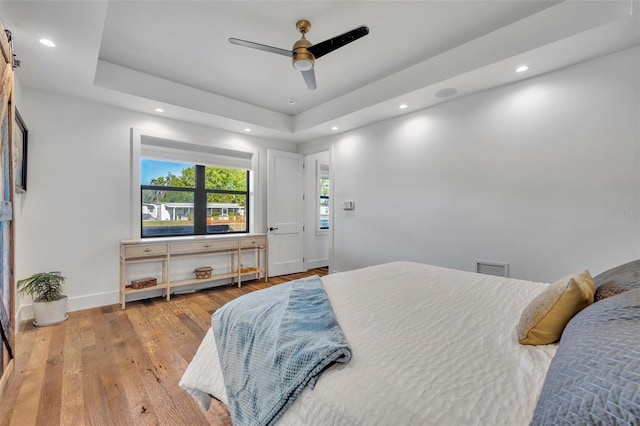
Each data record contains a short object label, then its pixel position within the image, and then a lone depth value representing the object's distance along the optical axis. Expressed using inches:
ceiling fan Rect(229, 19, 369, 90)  78.8
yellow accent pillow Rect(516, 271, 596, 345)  40.2
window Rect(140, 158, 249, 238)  151.3
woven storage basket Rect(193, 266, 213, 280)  153.3
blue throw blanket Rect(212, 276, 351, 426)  36.0
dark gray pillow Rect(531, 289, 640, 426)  19.6
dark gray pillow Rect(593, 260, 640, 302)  40.9
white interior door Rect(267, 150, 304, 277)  186.9
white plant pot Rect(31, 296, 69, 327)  106.9
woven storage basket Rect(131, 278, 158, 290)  134.3
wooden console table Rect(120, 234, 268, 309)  130.0
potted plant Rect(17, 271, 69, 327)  107.0
